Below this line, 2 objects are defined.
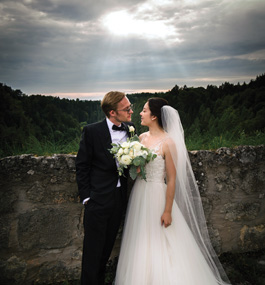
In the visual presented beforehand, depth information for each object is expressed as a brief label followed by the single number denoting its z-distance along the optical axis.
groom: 2.26
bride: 2.33
